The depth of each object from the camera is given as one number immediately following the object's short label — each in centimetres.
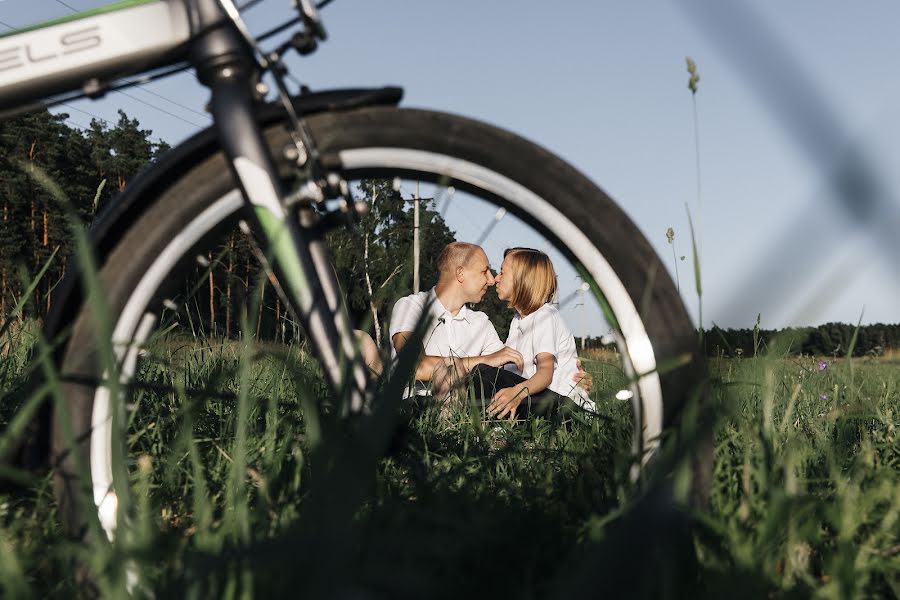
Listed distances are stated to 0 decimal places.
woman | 461
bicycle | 141
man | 468
